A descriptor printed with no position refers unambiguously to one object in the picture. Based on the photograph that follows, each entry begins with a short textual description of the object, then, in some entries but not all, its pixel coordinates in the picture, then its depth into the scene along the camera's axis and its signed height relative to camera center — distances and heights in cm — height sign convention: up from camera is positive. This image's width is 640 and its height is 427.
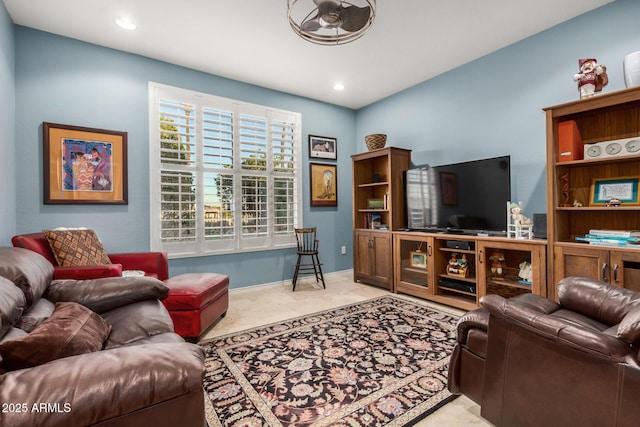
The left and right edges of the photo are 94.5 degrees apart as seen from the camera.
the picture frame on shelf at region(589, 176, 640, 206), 242 +15
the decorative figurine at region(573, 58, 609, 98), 241 +109
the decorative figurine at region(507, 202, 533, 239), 282 -12
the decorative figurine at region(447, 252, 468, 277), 333 -62
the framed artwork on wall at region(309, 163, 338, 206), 469 +49
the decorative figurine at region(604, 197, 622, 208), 241 +5
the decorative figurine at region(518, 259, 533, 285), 281 -60
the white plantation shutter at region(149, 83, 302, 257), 348 +54
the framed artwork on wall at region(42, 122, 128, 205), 291 +54
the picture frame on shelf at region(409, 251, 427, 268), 367 -59
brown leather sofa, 72 -44
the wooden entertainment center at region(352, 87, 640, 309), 229 -23
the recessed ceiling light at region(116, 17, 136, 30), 271 +180
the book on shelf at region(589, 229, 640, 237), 227 -19
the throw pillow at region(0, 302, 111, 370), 88 -44
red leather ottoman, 243 -74
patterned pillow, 248 -27
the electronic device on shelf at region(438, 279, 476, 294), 317 -82
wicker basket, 425 +105
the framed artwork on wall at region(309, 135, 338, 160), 468 +107
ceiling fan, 210 +145
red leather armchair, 221 -41
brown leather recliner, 101 -61
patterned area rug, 161 -107
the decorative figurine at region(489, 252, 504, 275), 304 -52
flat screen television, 304 +18
